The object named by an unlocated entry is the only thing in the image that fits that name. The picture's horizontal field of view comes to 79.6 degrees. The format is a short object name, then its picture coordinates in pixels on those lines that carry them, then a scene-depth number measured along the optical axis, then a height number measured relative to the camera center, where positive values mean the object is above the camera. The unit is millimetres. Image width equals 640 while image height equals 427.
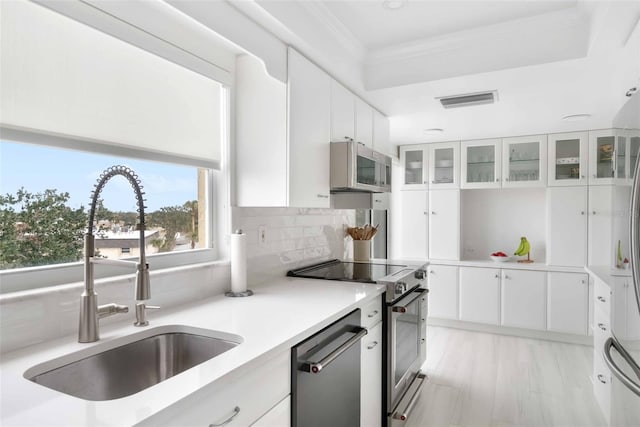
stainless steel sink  1129 -510
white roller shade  1221 +457
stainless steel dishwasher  1383 -680
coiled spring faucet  1256 -275
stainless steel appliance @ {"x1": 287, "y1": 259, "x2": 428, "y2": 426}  2189 -735
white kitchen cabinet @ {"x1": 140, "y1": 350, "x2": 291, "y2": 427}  897 -527
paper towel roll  1995 -286
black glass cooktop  2416 -441
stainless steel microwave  2469 +275
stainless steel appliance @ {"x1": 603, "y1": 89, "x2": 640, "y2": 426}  1320 -446
